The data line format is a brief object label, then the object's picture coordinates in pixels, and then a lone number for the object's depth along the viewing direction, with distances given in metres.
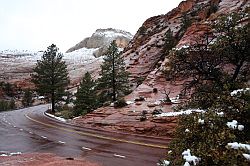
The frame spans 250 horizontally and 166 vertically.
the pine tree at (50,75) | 52.53
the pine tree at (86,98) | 42.28
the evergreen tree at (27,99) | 76.40
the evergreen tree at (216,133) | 6.17
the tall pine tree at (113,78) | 43.81
